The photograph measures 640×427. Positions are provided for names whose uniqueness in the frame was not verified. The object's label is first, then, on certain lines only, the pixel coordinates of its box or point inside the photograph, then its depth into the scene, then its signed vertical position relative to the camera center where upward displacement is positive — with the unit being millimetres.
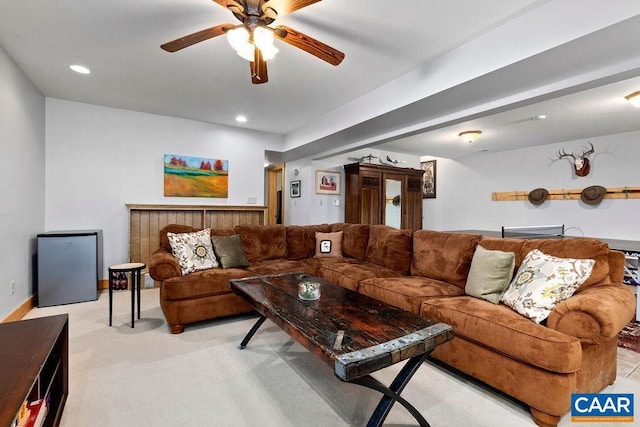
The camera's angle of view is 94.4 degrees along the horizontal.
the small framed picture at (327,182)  5488 +554
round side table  2629 -532
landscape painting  4402 +537
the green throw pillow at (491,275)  2135 -472
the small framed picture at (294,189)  5766 +451
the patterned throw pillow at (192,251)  2857 -399
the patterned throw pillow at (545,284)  1770 -453
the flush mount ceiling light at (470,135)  4455 +1170
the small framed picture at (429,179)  7324 +813
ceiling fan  1733 +1143
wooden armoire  5230 +316
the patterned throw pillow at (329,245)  3836 -438
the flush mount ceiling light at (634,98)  2985 +1165
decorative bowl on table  1938 -531
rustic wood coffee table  1203 -578
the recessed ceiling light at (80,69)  2850 +1396
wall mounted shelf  4484 +307
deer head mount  4859 +802
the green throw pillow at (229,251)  3104 -431
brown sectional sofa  1521 -634
